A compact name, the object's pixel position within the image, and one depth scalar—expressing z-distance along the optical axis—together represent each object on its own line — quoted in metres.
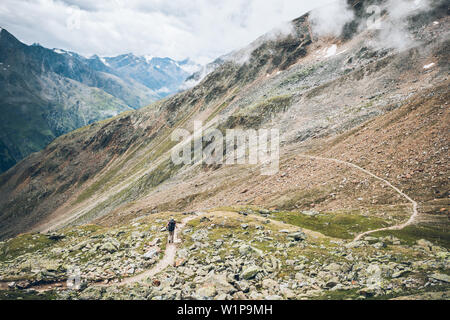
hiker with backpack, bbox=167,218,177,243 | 33.91
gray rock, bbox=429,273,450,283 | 19.63
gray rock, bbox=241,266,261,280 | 23.12
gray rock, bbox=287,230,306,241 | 32.16
